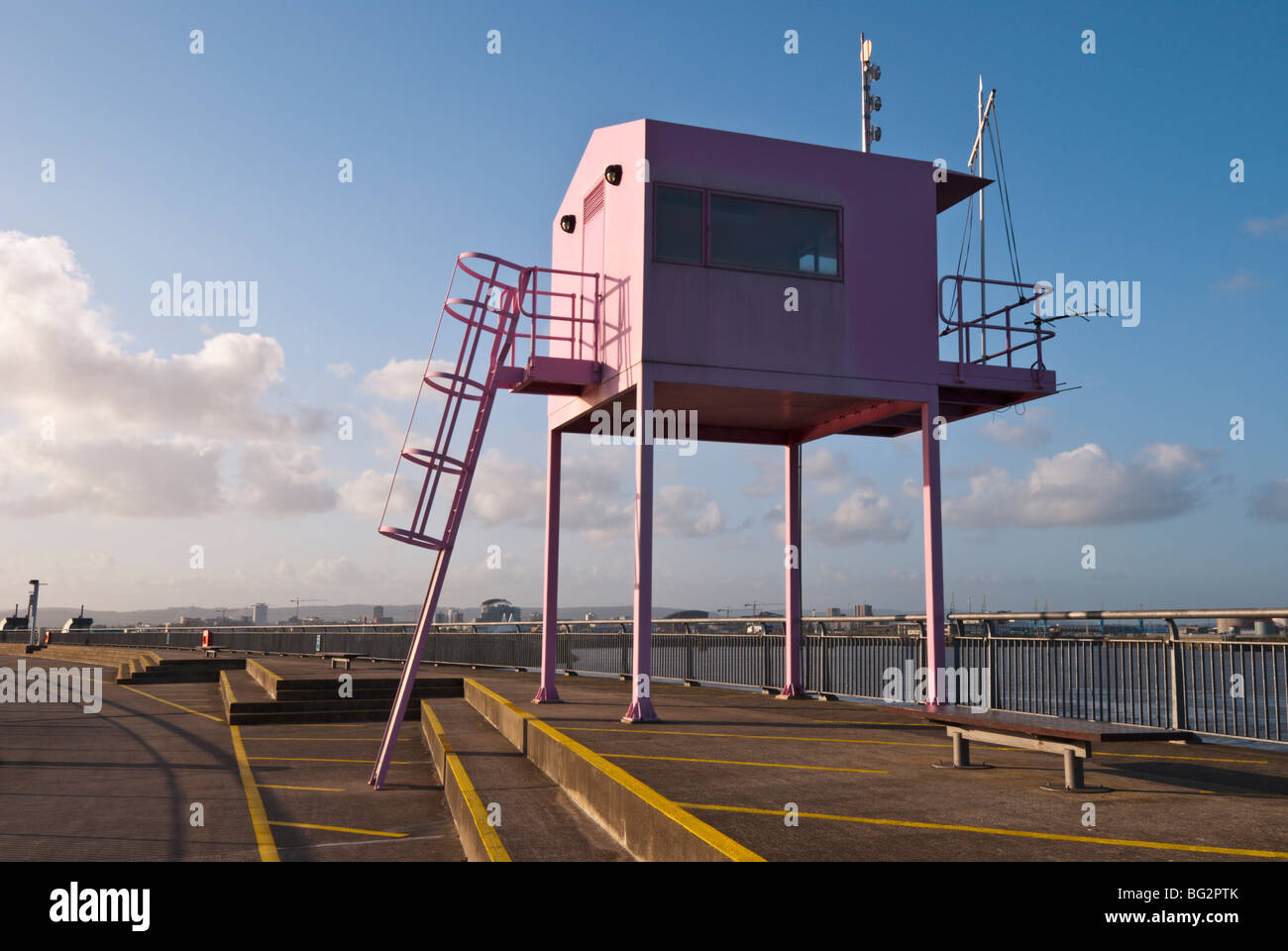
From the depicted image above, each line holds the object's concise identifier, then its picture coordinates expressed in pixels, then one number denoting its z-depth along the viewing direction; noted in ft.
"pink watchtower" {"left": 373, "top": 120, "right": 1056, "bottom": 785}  38.70
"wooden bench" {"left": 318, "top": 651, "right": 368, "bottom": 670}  75.61
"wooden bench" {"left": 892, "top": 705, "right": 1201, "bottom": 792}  20.58
